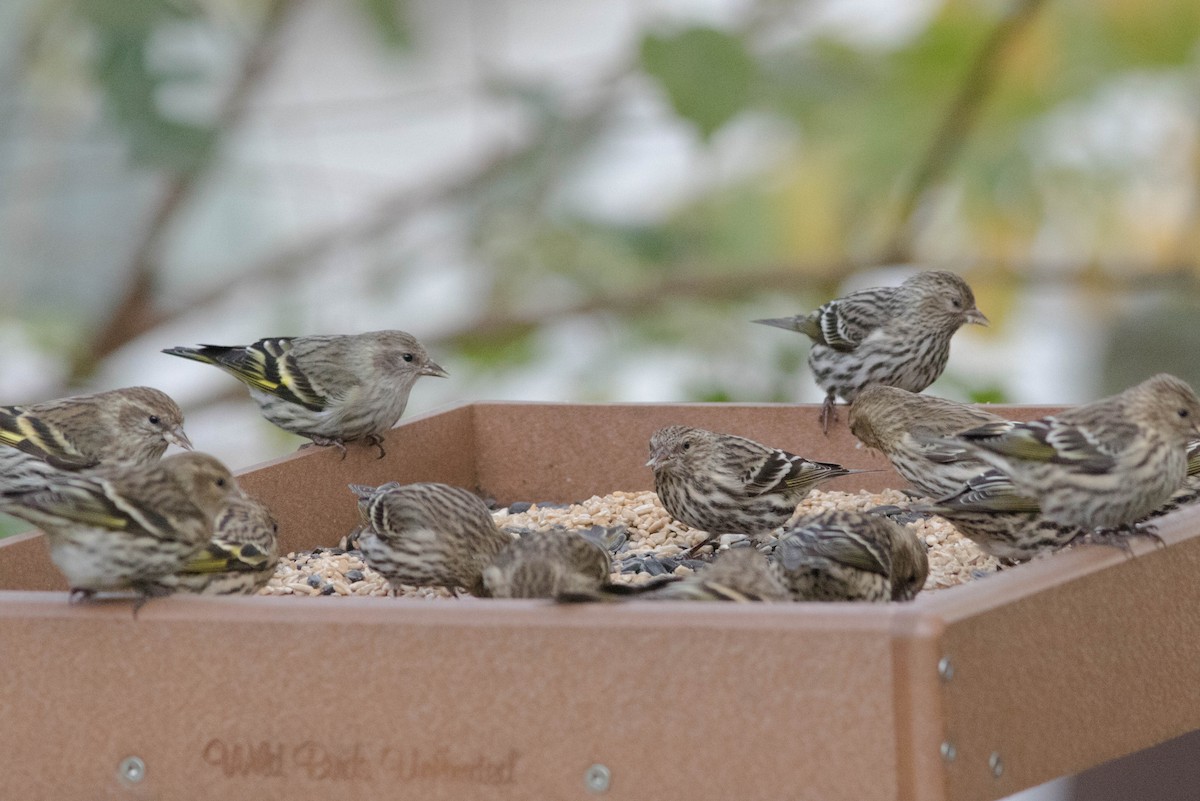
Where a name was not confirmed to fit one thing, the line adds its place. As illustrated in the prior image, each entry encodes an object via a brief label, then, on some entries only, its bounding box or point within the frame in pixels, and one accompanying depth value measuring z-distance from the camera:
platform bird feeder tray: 6.28
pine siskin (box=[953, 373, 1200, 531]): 7.94
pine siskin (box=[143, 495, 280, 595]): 7.58
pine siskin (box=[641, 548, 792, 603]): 6.89
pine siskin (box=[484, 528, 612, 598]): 7.41
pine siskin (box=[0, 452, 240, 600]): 7.06
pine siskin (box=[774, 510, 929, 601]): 7.82
